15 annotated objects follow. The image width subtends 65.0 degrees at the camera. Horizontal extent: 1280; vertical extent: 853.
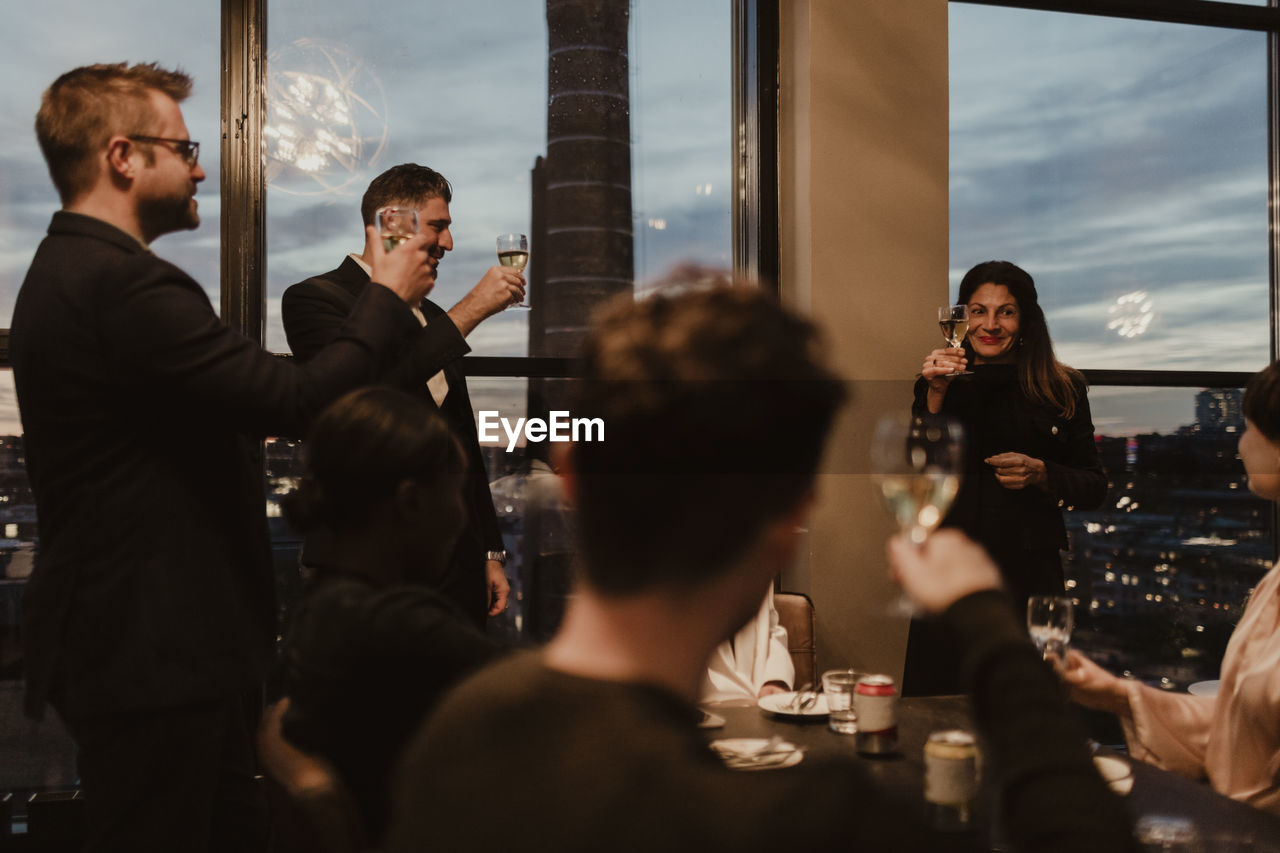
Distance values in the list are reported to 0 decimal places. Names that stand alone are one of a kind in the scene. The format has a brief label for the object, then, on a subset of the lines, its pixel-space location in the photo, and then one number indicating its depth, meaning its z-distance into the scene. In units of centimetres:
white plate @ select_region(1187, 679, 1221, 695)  164
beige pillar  302
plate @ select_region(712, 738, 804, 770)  137
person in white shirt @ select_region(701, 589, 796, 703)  218
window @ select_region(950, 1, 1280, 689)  339
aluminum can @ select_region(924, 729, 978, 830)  121
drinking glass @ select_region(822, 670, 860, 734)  162
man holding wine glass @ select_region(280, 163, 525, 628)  200
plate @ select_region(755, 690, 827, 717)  168
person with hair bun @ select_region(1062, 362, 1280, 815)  142
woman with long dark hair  262
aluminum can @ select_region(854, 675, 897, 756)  148
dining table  121
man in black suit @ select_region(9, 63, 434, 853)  135
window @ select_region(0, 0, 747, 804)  277
